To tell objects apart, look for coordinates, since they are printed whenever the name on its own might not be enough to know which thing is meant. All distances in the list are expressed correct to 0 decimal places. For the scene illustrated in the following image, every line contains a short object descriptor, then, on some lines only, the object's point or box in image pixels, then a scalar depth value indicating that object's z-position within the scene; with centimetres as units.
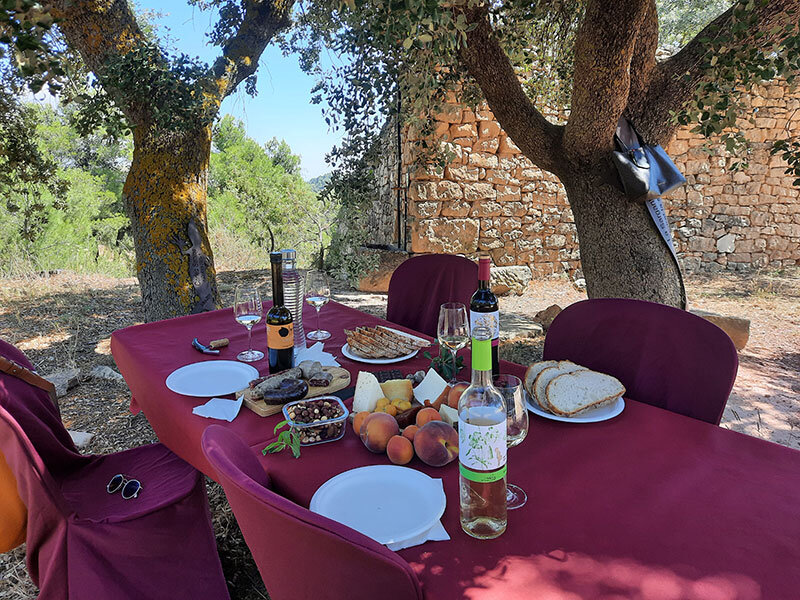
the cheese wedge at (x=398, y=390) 136
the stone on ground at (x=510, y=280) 630
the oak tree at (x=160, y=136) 334
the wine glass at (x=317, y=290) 203
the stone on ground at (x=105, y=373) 356
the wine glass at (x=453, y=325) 155
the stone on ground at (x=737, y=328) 437
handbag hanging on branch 289
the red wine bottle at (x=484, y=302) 138
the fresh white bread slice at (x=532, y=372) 141
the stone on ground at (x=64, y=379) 329
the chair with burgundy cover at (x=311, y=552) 65
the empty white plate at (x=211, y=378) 155
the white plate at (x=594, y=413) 129
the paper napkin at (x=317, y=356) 177
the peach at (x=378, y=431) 113
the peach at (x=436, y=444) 107
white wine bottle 82
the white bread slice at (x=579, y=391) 132
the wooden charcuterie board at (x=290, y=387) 138
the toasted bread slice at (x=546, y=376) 135
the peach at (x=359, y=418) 121
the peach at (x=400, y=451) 109
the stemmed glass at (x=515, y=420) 99
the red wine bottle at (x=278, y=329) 160
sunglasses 160
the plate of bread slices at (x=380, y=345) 178
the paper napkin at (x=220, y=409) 138
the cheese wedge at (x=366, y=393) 130
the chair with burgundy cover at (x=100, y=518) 128
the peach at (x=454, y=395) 123
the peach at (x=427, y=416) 119
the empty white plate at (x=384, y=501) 89
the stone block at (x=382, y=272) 602
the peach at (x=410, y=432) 114
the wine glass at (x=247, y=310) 185
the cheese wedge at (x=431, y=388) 136
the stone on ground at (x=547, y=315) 479
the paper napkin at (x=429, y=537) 84
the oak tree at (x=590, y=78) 244
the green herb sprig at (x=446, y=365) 153
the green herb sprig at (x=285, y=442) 115
